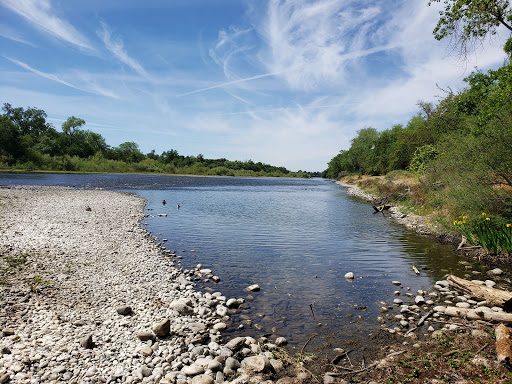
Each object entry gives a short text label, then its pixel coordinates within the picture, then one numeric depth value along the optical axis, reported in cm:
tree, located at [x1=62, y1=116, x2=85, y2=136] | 16388
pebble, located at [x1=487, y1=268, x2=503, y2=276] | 1238
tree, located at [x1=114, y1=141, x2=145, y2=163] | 19130
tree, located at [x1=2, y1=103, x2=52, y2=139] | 13412
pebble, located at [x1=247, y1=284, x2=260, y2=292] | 1096
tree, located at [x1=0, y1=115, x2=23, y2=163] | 10412
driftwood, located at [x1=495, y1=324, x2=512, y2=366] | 579
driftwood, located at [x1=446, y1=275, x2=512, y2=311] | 843
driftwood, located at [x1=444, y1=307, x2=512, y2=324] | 764
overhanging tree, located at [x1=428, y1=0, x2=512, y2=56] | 1482
